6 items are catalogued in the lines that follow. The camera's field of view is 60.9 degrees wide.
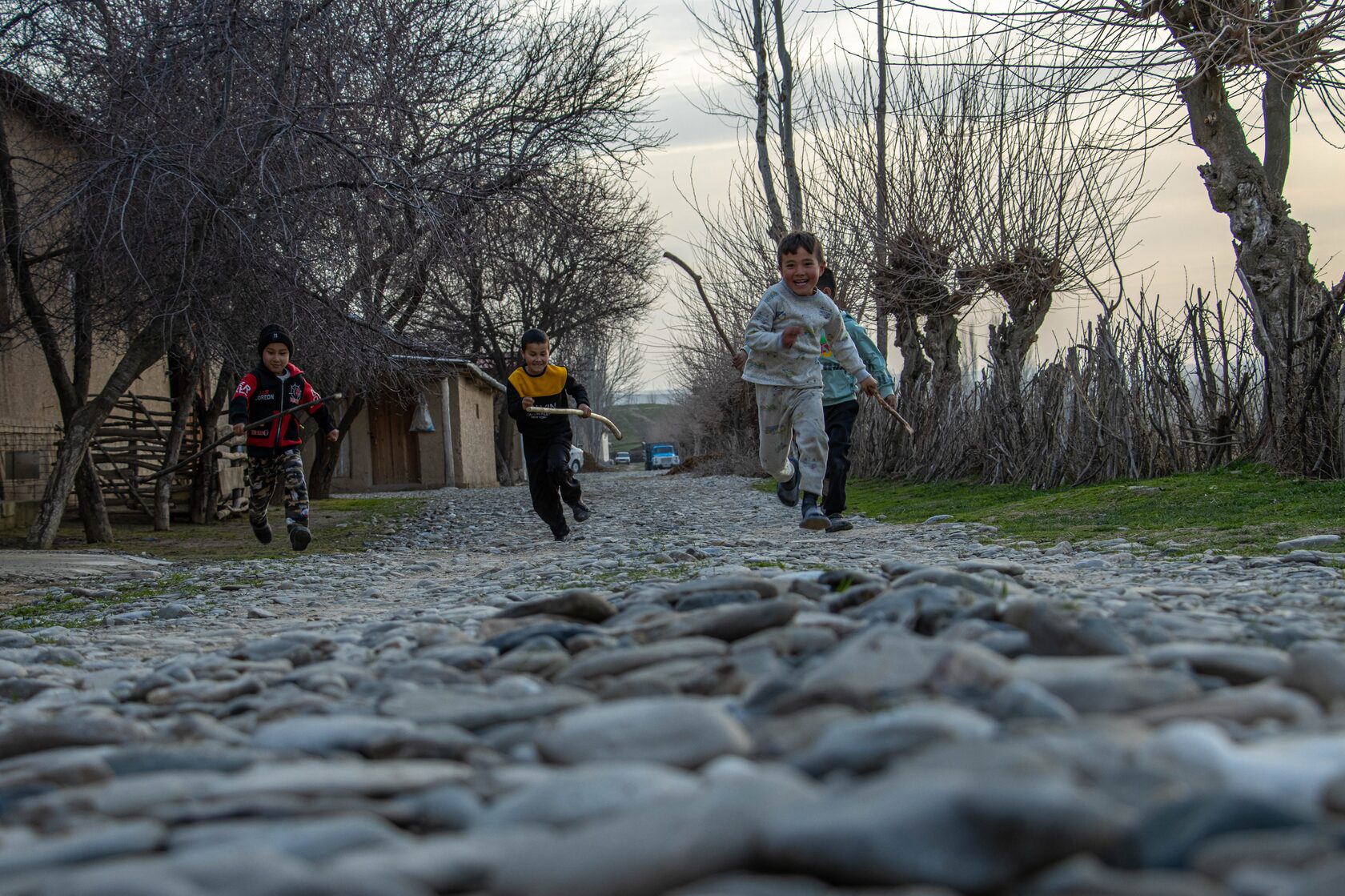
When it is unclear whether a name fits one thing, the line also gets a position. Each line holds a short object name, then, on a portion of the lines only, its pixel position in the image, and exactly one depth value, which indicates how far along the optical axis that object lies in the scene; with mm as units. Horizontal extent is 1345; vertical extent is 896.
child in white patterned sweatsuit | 6973
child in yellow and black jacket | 7980
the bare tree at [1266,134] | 7043
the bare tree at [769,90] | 18609
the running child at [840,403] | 7680
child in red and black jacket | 7902
